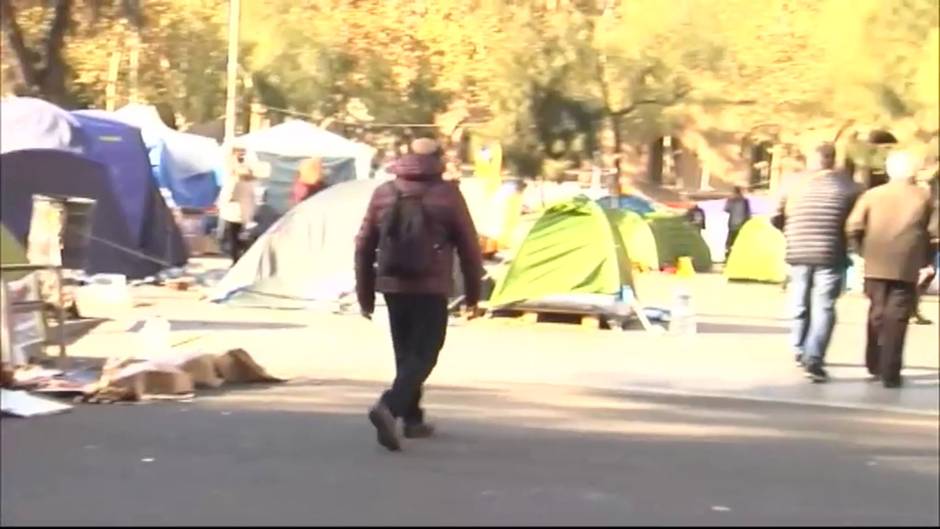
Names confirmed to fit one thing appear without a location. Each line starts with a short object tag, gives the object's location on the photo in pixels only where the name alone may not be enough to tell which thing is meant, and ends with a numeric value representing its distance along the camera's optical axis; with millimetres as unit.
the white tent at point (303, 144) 30453
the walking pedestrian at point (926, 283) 6333
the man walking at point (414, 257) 8219
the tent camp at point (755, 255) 22312
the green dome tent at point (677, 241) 24109
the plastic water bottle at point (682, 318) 14914
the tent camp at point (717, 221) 17203
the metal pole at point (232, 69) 14777
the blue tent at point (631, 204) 22602
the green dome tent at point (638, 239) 23036
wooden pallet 15102
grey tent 16609
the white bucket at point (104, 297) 15562
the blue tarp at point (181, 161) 30188
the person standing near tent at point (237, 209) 20338
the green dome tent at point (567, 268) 15234
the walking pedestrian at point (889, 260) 9281
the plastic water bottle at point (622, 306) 15094
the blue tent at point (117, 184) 13010
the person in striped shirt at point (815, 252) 10586
